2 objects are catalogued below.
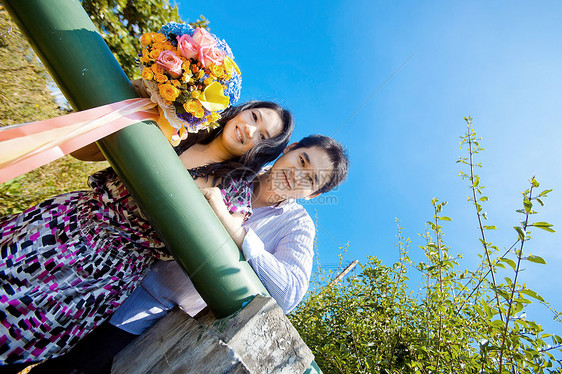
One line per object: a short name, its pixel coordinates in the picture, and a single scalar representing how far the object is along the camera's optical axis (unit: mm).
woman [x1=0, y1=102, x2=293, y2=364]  1023
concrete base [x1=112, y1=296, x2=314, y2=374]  784
